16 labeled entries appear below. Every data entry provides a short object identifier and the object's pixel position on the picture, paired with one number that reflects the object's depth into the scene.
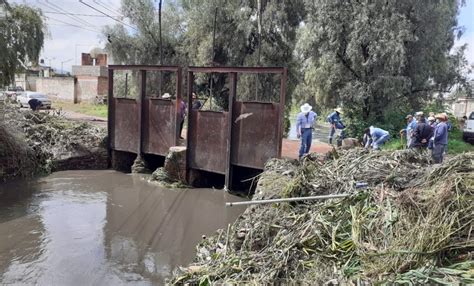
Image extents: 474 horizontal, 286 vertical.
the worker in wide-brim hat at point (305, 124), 10.55
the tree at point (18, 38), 18.81
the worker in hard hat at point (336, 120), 12.30
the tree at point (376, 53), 16.02
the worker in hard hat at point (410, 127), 11.46
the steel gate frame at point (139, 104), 12.03
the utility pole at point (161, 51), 22.73
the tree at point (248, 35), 20.41
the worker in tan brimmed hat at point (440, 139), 10.12
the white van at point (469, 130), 20.11
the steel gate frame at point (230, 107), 9.88
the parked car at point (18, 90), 33.69
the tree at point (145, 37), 24.75
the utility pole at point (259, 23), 19.50
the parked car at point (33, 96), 30.02
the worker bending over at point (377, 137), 10.11
